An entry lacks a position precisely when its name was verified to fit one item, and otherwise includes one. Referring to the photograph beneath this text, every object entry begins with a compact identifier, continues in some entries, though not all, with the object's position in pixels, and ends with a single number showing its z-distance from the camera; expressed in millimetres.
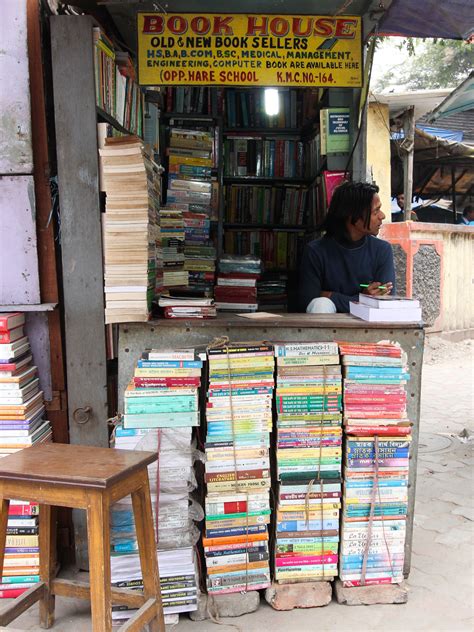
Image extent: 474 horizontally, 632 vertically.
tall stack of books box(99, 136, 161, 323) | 2240
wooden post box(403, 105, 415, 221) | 7539
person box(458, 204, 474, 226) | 11078
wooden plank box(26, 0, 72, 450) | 2324
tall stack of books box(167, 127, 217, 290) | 4367
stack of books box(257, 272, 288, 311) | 4887
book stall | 2152
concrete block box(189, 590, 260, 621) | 2189
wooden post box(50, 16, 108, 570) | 2287
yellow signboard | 2756
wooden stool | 1627
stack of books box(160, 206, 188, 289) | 3084
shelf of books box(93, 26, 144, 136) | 2379
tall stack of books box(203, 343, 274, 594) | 2195
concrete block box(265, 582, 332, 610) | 2227
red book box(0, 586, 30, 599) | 2326
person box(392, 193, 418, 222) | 8805
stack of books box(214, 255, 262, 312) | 3570
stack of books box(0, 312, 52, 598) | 2281
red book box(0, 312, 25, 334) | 2256
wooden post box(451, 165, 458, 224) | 9672
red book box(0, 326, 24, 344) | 2270
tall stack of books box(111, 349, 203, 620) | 2121
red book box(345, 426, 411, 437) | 2230
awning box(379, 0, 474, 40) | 2812
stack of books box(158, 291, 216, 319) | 2369
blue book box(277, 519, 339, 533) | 2246
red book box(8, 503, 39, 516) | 2318
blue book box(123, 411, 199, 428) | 2131
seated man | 3191
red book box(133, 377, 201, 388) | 2152
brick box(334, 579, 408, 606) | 2246
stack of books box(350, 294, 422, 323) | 2338
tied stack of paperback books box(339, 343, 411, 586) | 2236
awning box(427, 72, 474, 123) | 4410
